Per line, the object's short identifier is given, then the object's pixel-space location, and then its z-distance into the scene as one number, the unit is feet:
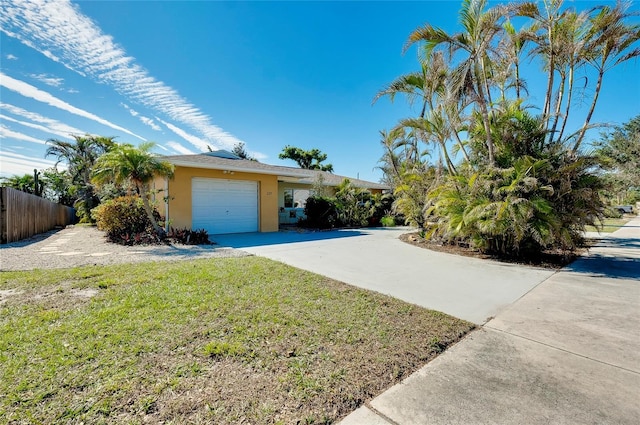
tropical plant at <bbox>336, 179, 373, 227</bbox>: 54.34
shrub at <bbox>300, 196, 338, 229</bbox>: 51.39
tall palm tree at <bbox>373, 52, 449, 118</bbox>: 27.05
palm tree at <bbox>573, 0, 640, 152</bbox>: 22.21
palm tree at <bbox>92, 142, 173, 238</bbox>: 30.55
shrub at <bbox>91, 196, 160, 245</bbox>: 33.65
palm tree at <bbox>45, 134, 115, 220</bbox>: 66.13
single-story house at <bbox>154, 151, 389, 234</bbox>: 37.35
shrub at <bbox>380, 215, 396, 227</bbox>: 57.67
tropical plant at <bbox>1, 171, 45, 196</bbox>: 75.87
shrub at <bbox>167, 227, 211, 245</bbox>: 32.45
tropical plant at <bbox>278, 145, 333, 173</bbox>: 119.96
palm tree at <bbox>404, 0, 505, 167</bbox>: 22.34
